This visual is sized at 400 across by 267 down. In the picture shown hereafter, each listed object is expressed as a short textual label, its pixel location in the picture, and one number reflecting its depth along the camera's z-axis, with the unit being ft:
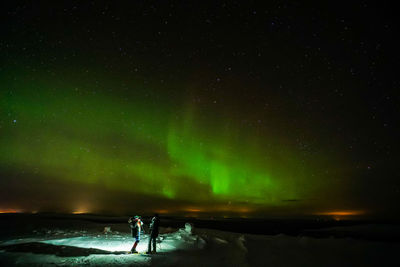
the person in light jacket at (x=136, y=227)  43.51
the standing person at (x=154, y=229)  42.48
